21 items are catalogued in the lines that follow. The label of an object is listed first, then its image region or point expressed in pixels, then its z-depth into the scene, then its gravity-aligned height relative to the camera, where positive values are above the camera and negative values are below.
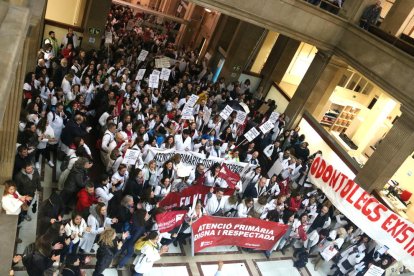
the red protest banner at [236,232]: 8.91 -5.65
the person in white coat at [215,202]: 9.37 -5.28
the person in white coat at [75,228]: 6.79 -5.11
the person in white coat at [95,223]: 7.23 -5.32
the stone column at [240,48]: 17.77 -4.06
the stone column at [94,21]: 14.84 -4.59
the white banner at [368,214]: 9.75 -4.57
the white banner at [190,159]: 9.73 -5.12
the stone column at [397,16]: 13.44 -0.27
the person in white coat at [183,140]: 10.64 -4.97
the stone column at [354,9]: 13.58 -0.60
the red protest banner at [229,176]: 10.27 -5.12
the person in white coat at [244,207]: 9.56 -5.23
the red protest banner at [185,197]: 8.64 -5.15
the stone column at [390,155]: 11.60 -3.65
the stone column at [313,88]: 14.90 -3.72
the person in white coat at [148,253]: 7.32 -5.32
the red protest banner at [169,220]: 8.05 -5.26
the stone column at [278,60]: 18.41 -4.03
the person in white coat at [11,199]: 6.82 -5.19
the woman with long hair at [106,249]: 6.81 -5.20
